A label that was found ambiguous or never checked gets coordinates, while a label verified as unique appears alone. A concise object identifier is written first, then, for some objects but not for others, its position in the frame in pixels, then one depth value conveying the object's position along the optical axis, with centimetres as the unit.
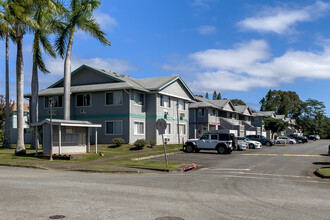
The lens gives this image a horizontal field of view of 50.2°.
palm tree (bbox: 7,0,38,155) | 2508
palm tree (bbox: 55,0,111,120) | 2900
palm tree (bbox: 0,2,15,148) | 2753
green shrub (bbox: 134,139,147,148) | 3200
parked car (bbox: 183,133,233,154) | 3097
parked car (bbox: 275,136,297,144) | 5909
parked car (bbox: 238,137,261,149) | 4231
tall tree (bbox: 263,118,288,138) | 6819
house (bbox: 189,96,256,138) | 5203
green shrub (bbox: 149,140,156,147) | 3409
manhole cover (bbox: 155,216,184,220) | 746
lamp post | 2329
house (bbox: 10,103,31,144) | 4270
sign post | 1906
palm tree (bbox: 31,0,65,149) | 2789
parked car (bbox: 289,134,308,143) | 6789
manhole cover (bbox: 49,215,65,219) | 751
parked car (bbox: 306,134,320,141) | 9072
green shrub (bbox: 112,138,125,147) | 3284
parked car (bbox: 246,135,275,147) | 5045
